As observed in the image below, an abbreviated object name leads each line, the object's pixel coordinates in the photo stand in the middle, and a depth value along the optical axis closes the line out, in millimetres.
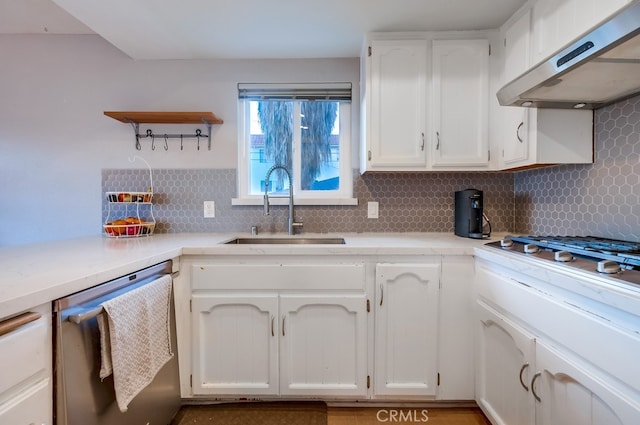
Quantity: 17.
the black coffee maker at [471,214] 1728
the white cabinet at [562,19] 1054
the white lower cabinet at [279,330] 1475
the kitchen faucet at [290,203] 1919
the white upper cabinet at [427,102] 1695
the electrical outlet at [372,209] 2031
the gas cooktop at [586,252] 835
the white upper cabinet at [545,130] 1423
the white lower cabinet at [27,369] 685
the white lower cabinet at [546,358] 749
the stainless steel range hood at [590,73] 789
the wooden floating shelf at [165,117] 1898
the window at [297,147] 2109
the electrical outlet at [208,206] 2072
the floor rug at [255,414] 1461
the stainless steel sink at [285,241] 1896
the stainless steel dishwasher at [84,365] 833
